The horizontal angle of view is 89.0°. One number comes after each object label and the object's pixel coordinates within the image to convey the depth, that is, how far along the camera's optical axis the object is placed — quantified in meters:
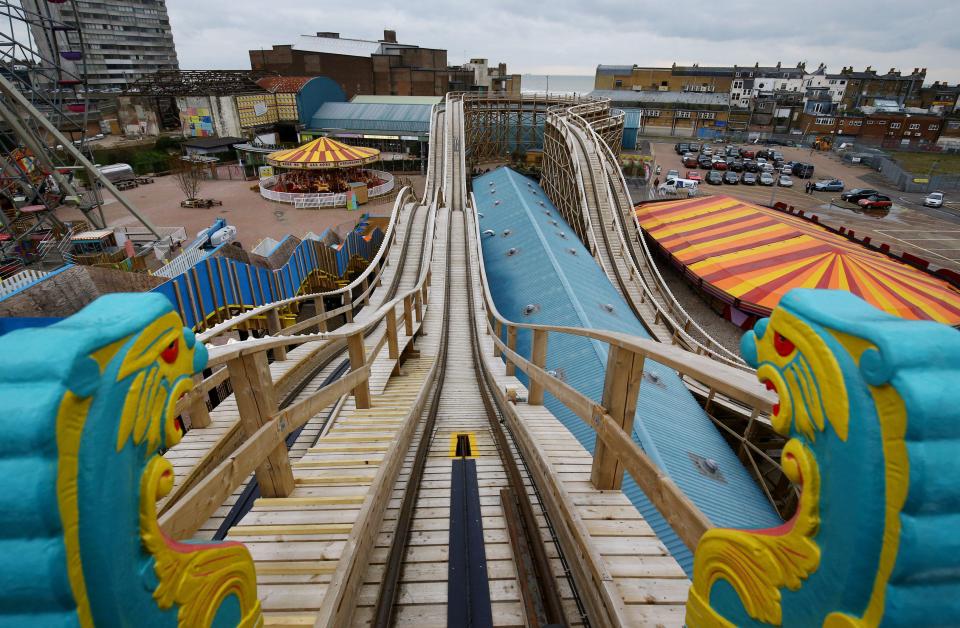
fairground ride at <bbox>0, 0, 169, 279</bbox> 17.39
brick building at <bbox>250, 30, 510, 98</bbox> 54.69
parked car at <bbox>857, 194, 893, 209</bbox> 31.66
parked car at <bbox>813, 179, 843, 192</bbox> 36.73
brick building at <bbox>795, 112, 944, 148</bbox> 57.59
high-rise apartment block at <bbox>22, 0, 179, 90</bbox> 69.69
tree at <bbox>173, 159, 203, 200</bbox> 27.78
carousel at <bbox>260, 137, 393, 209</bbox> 27.39
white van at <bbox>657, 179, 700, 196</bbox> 33.75
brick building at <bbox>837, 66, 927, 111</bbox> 76.38
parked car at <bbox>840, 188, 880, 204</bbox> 33.22
